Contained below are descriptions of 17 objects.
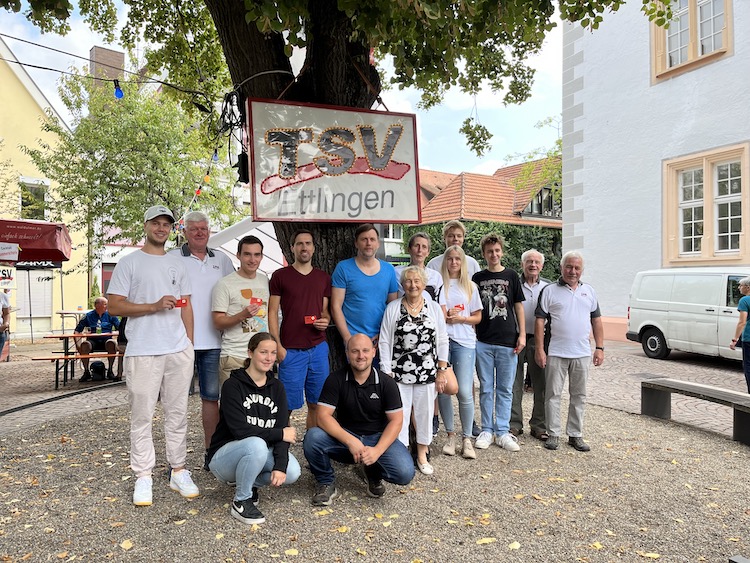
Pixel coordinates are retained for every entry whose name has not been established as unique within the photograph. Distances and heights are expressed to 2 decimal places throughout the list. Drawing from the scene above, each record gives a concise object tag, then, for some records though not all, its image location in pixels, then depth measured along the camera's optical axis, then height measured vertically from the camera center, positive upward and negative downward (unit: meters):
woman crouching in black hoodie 3.57 -0.99
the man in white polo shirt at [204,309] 4.35 -0.25
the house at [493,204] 30.16 +3.73
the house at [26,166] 21.14 +4.12
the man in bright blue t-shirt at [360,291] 4.48 -0.13
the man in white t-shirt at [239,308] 4.27 -0.24
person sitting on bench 10.26 -0.97
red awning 10.73 +0.80
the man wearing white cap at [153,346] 3.82 -0.46
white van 10.40 -0.77
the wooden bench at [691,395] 5.64 -1.31
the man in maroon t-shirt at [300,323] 4.37 -0.36
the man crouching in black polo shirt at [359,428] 3.87 -1.04
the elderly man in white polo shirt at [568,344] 5.24 -0.66
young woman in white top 4.91 -0.49
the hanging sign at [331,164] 4.70 +0.92
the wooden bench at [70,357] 9.20 -1.28
